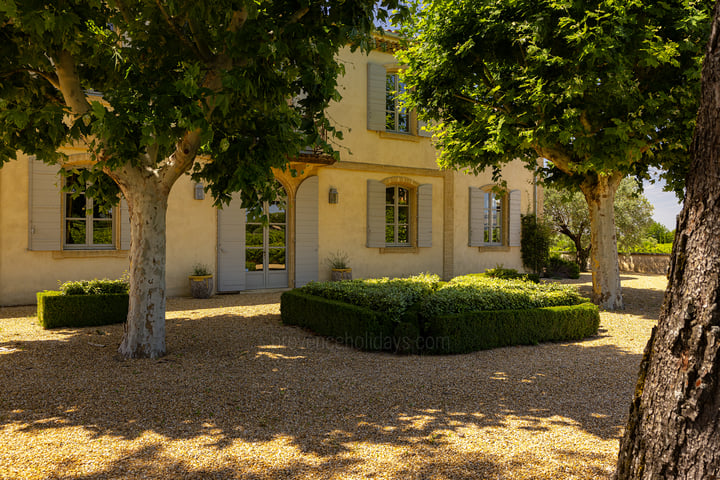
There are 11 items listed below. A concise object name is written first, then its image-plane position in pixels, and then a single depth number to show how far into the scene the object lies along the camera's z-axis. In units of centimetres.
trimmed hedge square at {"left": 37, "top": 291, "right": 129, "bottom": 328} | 664
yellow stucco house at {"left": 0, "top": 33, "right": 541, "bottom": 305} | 858
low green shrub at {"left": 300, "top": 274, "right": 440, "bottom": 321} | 576
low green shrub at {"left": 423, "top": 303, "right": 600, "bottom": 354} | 554
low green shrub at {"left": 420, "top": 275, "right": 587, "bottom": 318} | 580
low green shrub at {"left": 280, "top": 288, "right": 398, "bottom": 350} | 560
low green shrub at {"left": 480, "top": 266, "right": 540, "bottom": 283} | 983
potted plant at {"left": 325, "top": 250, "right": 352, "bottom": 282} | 1141
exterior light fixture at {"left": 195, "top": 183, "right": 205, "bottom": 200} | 1006
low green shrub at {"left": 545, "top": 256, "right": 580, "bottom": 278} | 1609
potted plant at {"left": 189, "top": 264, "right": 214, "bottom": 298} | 971
